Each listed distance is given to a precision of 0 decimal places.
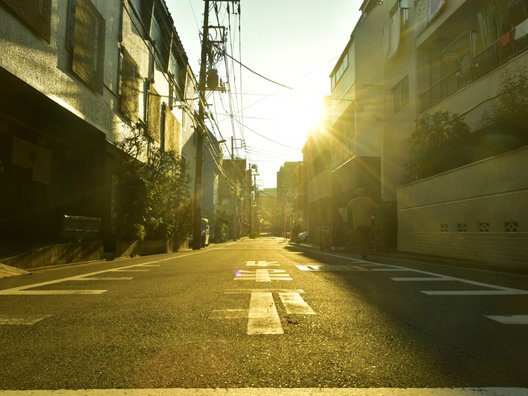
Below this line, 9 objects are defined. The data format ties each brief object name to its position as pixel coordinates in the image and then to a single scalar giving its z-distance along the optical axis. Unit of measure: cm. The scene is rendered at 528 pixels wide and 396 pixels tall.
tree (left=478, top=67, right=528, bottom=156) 1263
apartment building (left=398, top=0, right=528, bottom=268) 1164
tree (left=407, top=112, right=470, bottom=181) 1633
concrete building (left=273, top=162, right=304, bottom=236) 11858
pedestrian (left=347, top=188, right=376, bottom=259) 1415
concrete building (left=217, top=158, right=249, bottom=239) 8097
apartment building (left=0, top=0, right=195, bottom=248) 1173
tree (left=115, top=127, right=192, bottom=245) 1811
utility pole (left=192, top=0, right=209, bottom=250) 2864
